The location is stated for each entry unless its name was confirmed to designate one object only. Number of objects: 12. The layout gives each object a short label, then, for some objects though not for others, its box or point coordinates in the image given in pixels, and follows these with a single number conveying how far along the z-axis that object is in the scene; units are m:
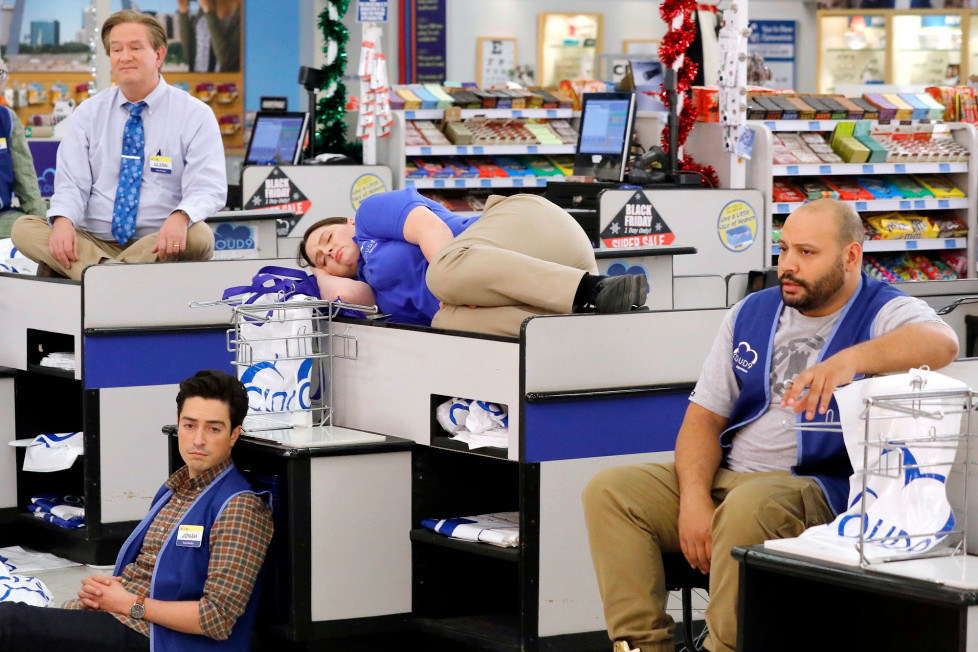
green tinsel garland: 16.62
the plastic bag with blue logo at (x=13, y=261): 9.63
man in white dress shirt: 8.82
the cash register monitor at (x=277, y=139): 16.06
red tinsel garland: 13.26
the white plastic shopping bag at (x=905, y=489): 4.24
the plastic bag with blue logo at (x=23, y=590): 6.19
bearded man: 4.86
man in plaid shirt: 5.78
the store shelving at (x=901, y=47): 26.15
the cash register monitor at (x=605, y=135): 13.10
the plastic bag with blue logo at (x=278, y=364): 6.67
